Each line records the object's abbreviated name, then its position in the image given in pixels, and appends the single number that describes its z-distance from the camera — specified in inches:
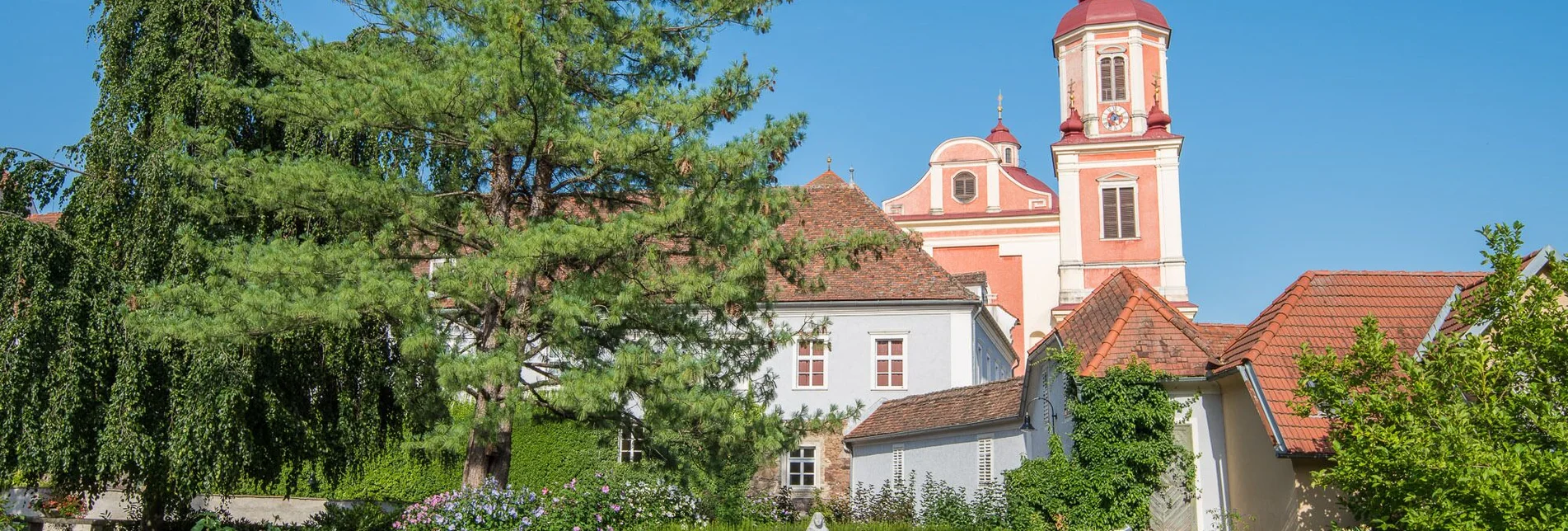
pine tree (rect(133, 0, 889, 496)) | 502.9
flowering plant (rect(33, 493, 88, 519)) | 698.8
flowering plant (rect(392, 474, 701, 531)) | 512.7
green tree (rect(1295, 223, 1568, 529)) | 384.2
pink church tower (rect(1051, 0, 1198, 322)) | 1499.8
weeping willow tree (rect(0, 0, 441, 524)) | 530.6
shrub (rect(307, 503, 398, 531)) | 624.7
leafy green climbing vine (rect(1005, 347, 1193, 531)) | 577.0
